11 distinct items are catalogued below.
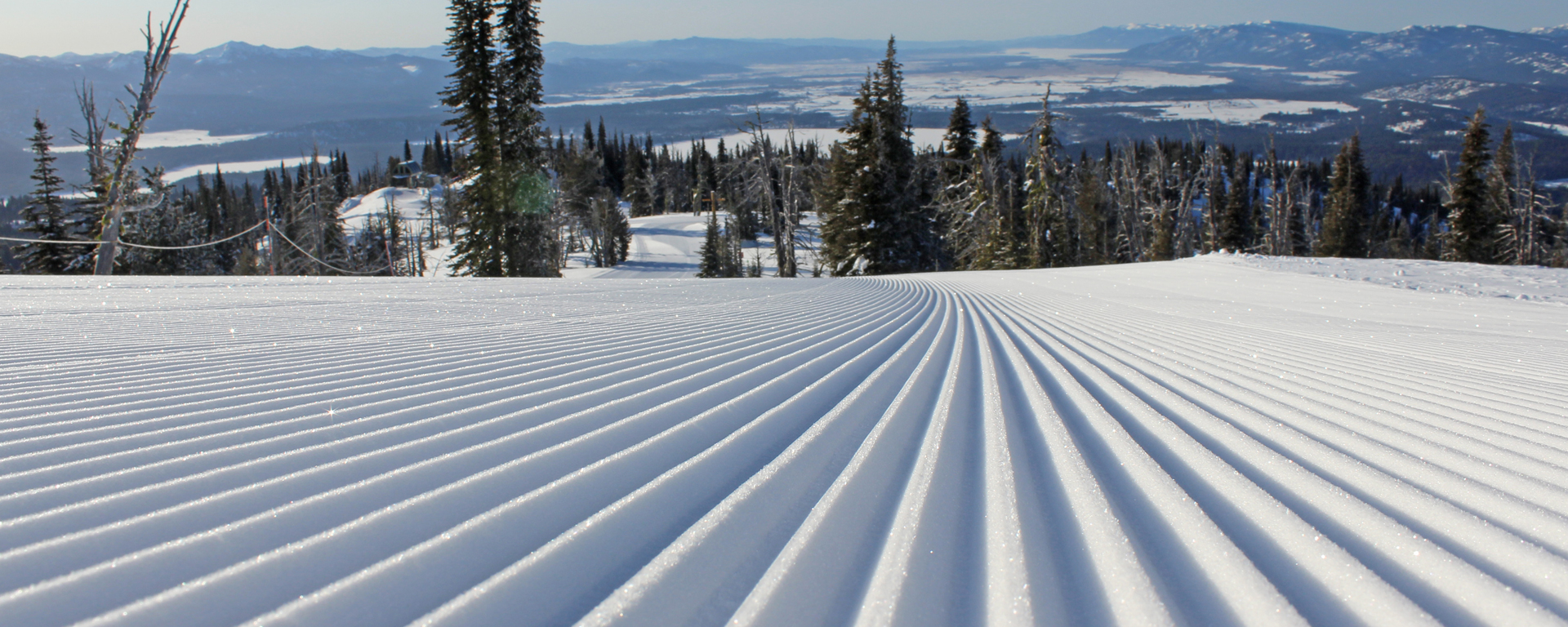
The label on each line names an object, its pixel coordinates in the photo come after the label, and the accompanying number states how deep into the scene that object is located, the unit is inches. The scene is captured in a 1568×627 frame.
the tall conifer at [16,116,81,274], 1248.8
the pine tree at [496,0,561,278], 938.1
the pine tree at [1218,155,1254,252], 1706.4
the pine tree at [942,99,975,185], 1423.5
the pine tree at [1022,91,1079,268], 1048.2
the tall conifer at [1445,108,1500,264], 1336.1
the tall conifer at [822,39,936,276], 1162.6
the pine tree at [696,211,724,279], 1430.9
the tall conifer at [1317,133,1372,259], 1776.6
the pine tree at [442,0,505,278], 916.0
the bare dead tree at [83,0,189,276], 650.8
